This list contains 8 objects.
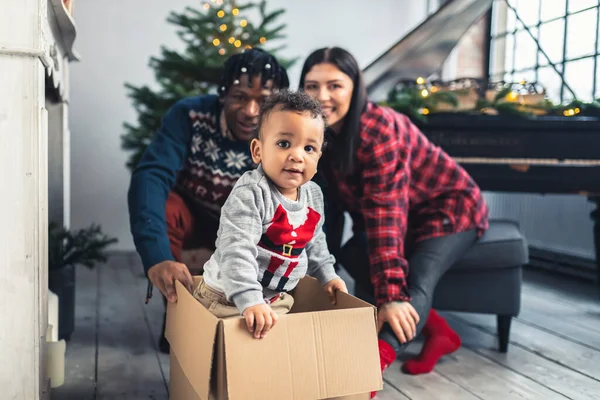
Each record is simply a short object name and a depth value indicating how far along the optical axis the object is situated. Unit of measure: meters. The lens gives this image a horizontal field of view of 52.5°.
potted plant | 1.97
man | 1.71
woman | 1.62
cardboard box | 1.00
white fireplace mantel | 1.13
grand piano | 2.52
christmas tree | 2.99
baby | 1.09
